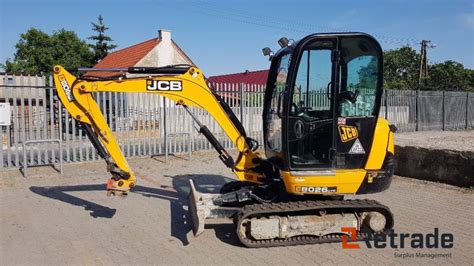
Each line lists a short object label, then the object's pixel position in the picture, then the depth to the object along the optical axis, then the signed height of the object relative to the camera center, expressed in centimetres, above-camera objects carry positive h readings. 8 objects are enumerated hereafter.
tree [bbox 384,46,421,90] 4362 +503
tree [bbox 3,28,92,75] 4622 +674
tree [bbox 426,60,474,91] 3831 +328
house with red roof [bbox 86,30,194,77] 2661 +379
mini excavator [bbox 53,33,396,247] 491 -33
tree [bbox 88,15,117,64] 4805 +775
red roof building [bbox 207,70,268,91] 3052 +268
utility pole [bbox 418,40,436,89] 3726 +495
